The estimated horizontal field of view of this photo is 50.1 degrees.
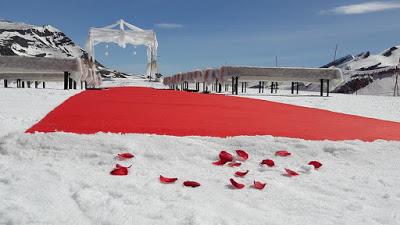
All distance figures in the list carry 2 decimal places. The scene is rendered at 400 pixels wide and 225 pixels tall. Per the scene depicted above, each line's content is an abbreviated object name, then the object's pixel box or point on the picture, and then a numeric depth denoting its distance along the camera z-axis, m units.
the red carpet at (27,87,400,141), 2.94
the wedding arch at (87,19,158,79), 17.08
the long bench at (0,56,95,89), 8.38
